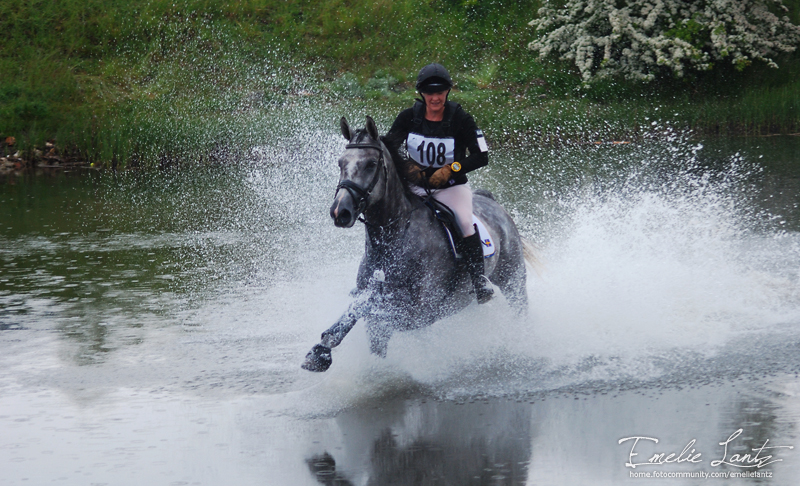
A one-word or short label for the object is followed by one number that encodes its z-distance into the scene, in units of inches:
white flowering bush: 1772.9
